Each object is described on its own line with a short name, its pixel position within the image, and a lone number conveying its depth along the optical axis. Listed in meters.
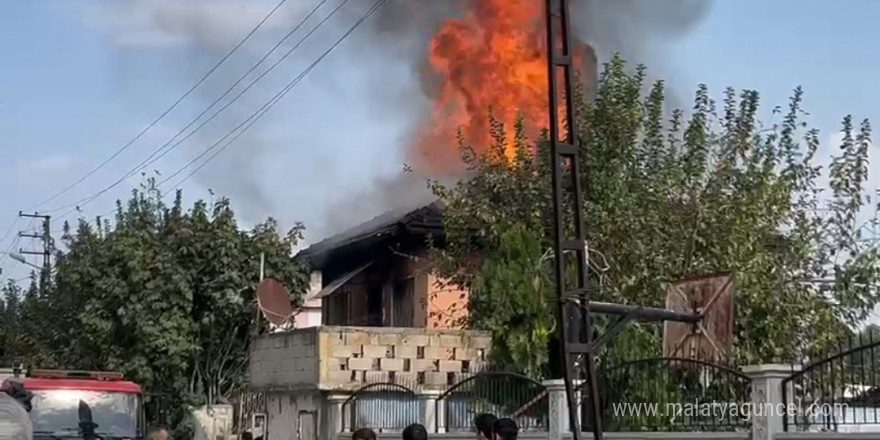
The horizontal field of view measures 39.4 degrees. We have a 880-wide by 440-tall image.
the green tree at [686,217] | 20.55
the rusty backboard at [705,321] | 16.69
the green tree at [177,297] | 27.69
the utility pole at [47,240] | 48.44
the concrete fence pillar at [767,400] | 12.62
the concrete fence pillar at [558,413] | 15.67
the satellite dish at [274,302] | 23.42
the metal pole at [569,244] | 11.59
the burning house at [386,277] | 27.23
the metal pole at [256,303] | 27.32
